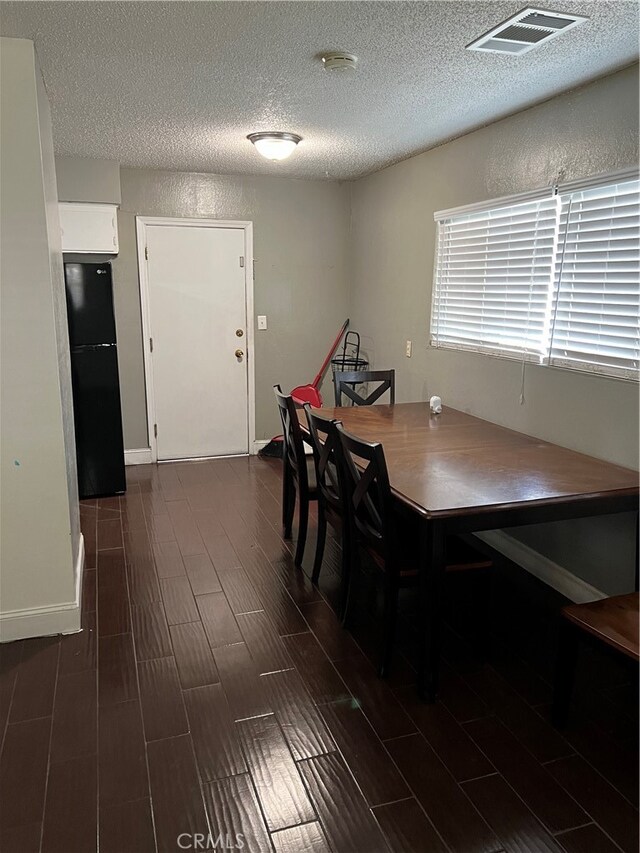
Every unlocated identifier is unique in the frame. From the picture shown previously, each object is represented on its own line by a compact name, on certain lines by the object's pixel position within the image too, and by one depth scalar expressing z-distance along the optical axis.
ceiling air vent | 2.09
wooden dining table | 2.15
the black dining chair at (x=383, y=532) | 2.28
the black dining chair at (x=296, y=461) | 3.24
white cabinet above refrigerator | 4.50
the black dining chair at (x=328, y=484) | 2.65
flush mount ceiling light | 3.67
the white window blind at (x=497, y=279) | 3.17
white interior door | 5.07
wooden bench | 1.87
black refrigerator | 4.16
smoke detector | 2.41
